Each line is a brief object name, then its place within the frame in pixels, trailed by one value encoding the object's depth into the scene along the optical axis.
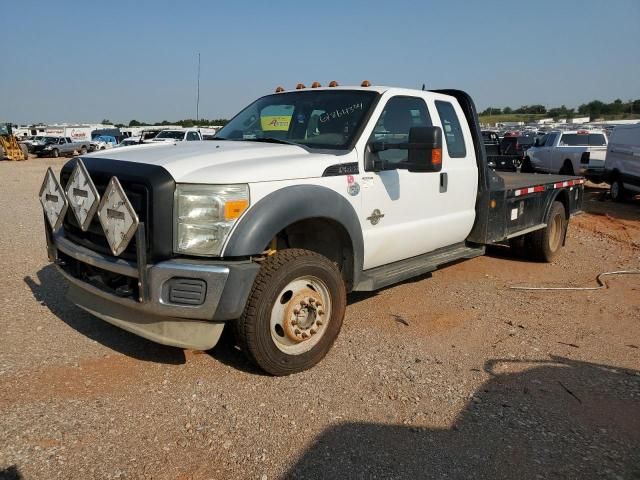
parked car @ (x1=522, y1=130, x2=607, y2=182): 16.08
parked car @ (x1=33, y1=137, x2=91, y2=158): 40.69
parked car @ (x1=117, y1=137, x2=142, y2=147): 31.07
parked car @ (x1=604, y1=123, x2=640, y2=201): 12.90
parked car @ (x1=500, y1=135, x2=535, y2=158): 19.89
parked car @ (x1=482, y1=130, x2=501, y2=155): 14.88
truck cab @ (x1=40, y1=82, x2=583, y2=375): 3.12
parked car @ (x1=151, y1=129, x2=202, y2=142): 23.70
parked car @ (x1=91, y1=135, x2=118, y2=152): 42.59
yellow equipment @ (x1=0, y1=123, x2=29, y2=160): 36.97
